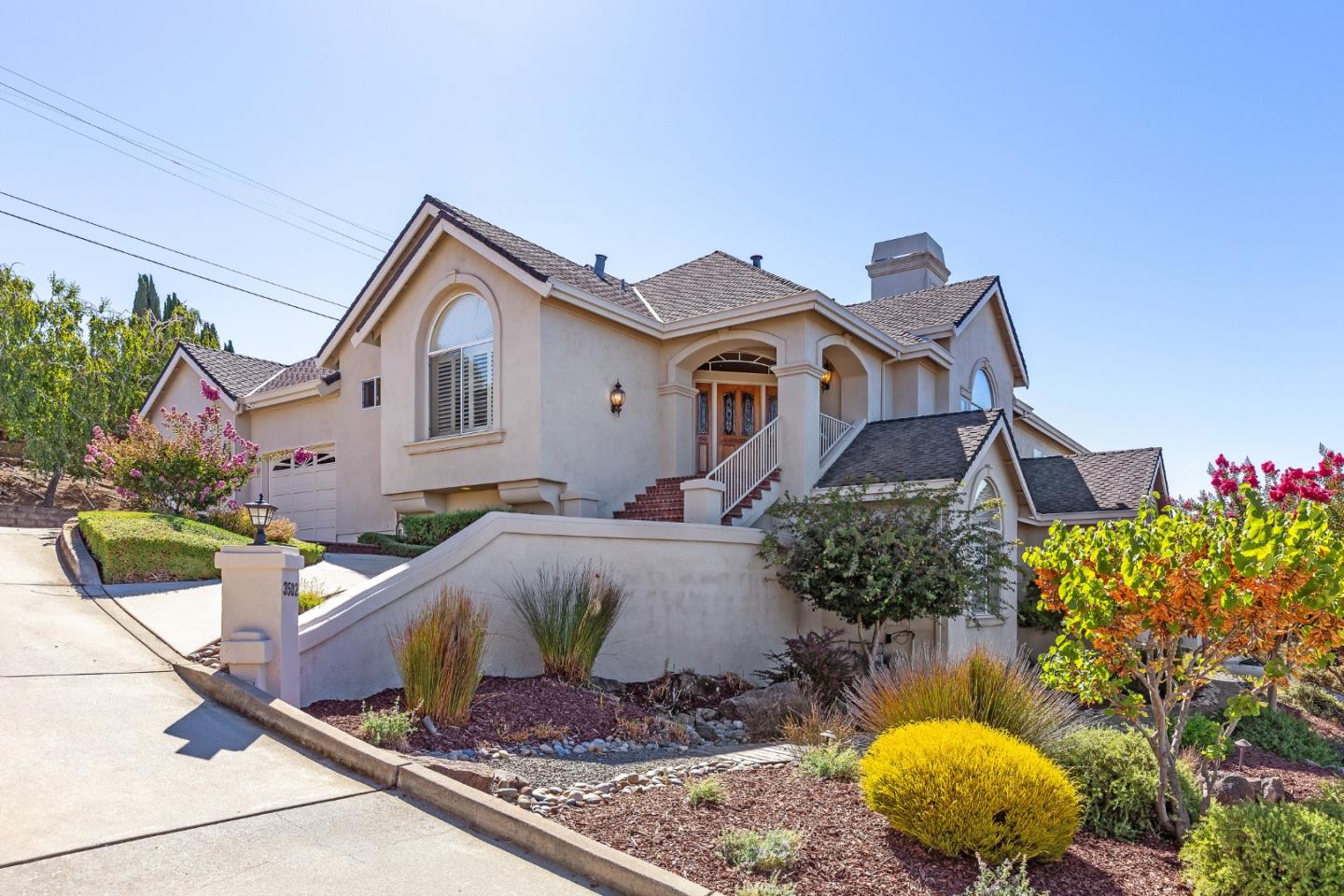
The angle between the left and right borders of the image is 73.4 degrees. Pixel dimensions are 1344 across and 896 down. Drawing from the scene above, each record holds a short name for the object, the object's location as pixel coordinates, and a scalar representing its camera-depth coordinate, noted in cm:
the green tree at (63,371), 2166
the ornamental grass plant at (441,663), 722
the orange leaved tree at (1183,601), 505
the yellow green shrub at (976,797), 479
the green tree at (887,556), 1195
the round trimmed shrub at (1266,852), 451
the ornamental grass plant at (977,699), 668
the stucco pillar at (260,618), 703
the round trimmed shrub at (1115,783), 577
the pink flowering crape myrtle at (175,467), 1430
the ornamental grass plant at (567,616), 940
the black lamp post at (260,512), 850
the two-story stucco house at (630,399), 1454
